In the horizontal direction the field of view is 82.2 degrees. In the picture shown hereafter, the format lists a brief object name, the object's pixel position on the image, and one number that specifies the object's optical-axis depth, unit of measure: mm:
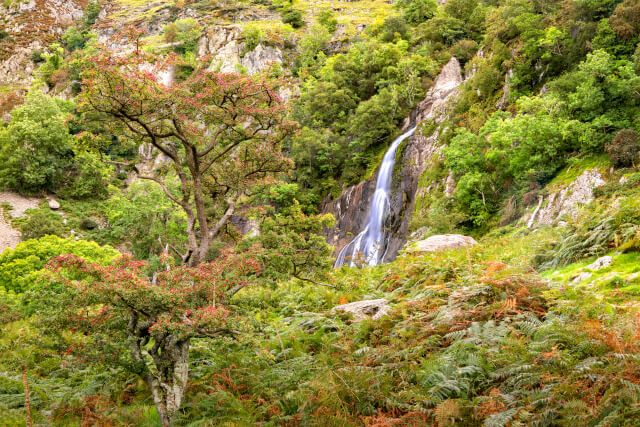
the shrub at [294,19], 67650
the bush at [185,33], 66675
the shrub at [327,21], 62062
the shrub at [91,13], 82062
